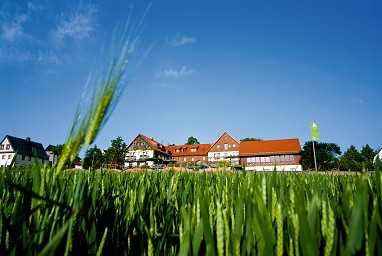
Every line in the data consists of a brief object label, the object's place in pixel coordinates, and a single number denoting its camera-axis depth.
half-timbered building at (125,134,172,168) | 57.12
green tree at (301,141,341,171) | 40.09
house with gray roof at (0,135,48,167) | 54.72
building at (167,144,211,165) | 62.18
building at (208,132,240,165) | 54.72
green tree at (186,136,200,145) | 72.56
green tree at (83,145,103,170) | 42.09
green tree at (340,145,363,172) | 45.57
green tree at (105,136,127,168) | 42.75
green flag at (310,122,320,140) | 21.48
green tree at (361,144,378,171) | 41.88
